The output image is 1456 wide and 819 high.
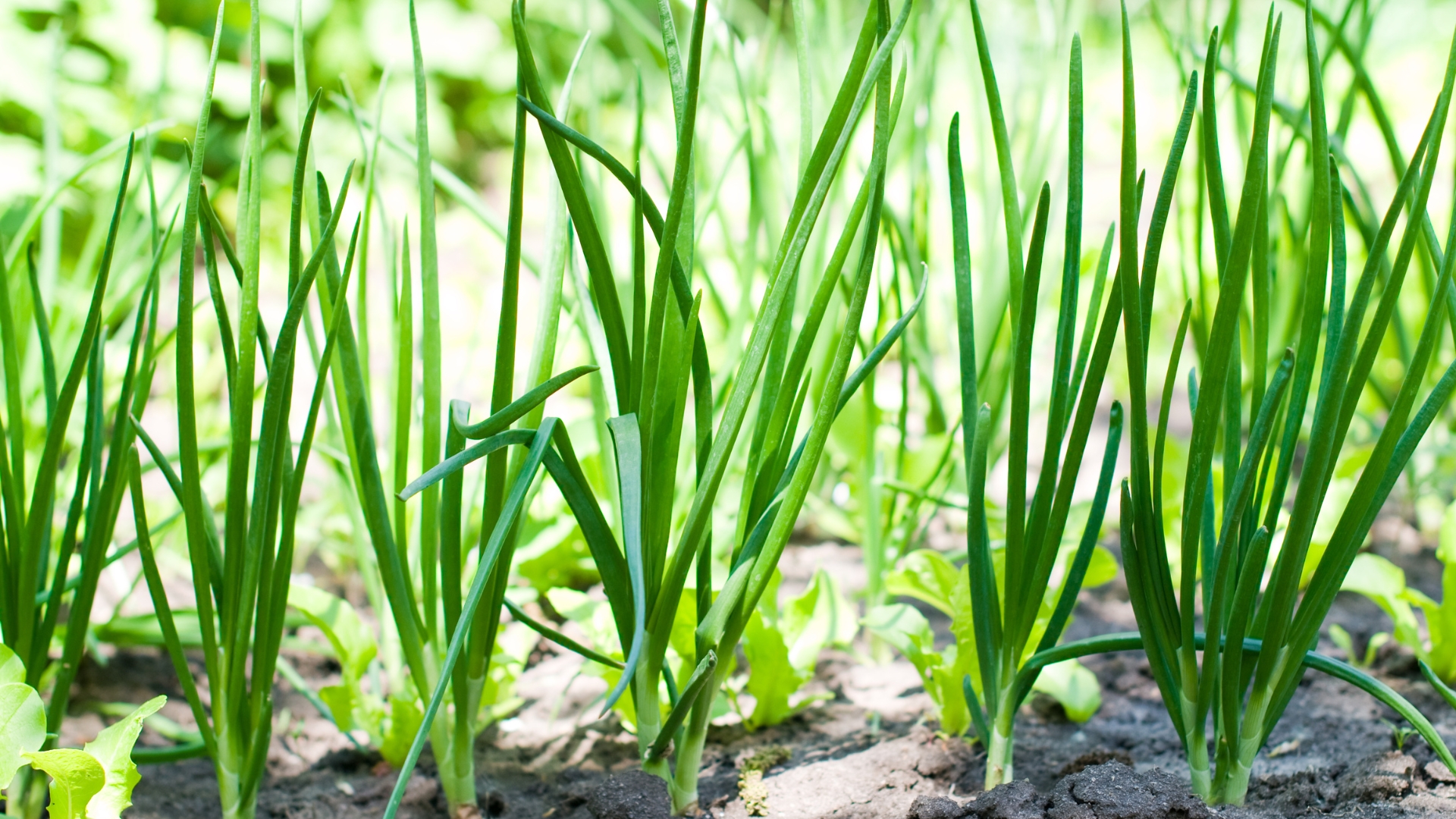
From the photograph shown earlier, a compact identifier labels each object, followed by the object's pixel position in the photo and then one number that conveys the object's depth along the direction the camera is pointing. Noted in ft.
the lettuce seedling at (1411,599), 5.34
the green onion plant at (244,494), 4.86
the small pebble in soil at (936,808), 4.96
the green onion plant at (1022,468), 4.89
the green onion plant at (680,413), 4.79
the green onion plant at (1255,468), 4.79
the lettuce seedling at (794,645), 5.34
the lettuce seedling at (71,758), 4.86
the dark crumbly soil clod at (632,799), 4.99
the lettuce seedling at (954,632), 5.19
